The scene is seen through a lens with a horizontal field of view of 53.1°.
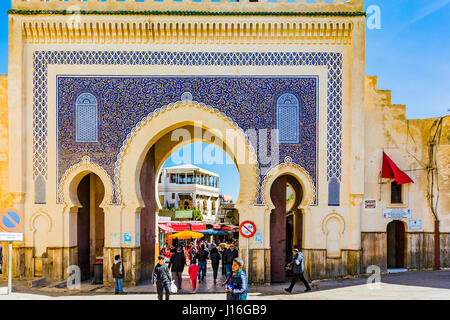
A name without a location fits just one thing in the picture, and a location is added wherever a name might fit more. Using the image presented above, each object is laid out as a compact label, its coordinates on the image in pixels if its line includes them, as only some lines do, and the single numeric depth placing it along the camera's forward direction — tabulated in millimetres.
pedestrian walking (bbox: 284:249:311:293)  10094
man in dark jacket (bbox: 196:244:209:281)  12195
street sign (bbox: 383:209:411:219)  11844
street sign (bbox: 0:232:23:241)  8781
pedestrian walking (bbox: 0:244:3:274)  12253
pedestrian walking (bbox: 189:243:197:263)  16656
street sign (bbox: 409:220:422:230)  12000
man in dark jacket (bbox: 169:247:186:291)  11203
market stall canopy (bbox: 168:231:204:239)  17047
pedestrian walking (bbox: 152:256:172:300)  7750
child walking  10891
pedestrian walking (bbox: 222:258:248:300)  6234
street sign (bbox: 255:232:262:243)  11398
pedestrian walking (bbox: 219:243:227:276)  12283
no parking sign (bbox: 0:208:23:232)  8742
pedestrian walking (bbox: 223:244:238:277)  11500
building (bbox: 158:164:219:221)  37812
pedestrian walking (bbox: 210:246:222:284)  12484
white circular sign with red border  10938
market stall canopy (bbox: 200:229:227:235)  21766
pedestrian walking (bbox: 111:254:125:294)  10172
